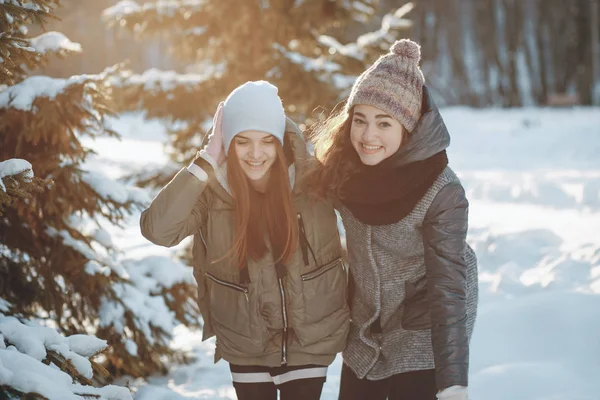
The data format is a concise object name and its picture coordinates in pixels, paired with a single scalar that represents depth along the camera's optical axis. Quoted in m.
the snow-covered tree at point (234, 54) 6.23
